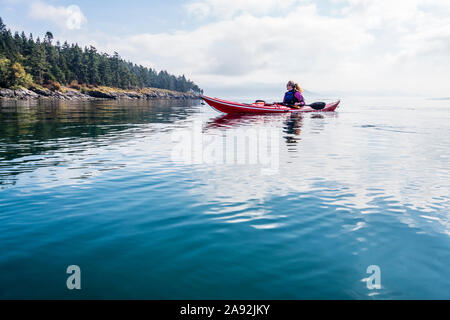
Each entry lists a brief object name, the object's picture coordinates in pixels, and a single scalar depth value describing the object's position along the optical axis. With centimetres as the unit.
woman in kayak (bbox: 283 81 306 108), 3124
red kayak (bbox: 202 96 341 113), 3114
